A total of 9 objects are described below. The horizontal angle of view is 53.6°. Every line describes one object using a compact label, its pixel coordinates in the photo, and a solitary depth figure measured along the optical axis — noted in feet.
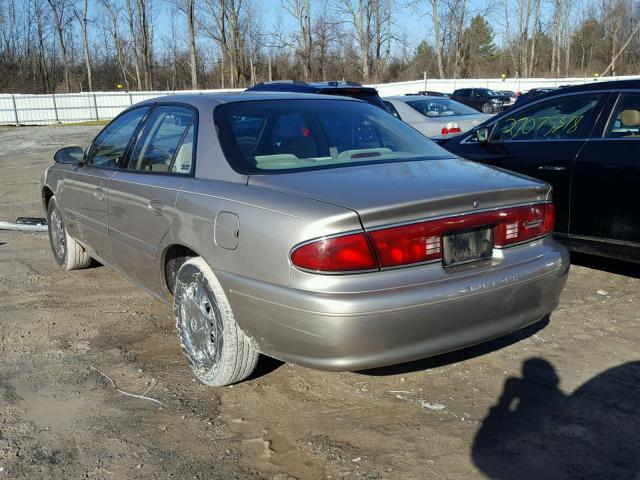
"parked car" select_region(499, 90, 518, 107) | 109.01
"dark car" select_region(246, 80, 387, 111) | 28.12
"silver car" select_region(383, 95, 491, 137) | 36.19
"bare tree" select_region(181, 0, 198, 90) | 180.04
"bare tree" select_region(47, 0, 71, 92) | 185.78
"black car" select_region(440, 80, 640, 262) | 15.44
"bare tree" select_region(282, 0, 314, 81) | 188.65
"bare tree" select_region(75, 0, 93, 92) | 182.49
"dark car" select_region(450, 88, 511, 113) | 104.07
